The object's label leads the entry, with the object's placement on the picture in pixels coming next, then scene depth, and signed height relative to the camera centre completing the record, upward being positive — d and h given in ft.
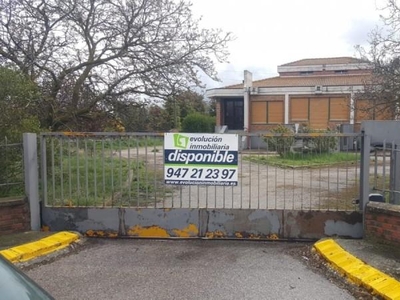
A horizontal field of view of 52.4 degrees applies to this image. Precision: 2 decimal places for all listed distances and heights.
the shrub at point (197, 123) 131.34 +1.47
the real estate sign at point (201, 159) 20.30 -1.58
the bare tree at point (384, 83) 31.50 +3.55
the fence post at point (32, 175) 20.48 -2.37
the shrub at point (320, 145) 29.81 -1.50
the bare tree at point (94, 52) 35.29 +6.92
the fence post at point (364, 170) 19.56 -2.08
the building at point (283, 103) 108.58 +6.71
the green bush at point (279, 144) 25.81 -1.17
